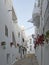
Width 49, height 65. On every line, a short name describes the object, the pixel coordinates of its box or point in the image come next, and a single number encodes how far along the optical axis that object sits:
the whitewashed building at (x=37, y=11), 8.07
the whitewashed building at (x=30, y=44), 26.09
